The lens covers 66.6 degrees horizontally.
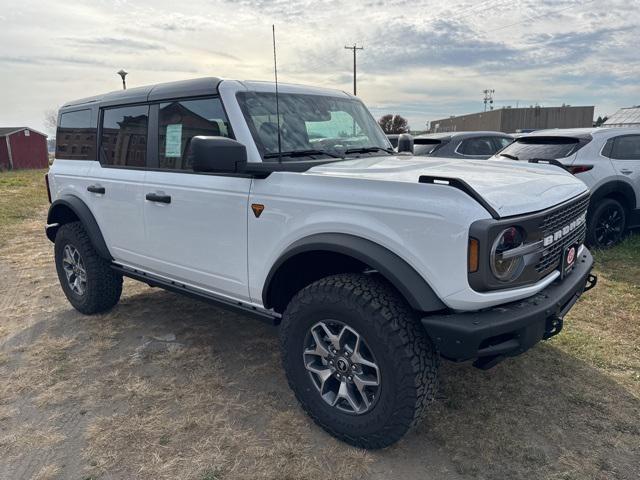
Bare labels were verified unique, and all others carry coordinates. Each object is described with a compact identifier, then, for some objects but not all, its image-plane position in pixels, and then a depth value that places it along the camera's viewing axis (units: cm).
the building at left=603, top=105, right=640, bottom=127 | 2277
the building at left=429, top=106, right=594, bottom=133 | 3894
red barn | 3700
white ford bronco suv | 225
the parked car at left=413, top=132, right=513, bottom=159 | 819
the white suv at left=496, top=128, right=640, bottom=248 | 632
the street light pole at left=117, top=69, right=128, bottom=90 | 1733
